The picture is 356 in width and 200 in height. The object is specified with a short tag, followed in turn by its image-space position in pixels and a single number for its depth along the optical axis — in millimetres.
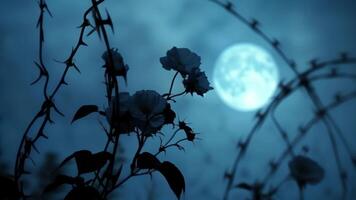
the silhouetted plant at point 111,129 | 1302
